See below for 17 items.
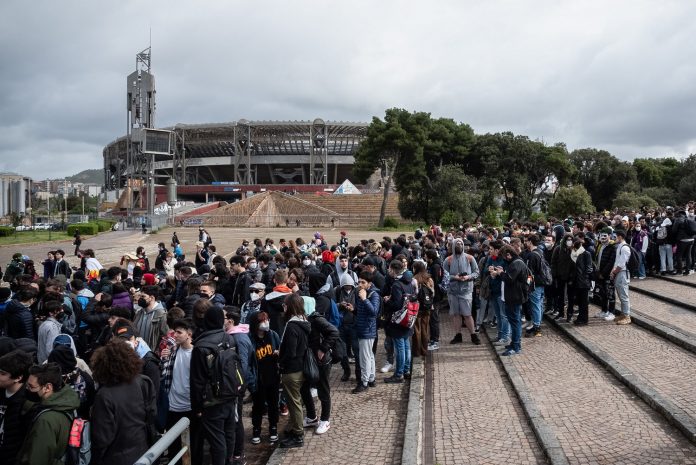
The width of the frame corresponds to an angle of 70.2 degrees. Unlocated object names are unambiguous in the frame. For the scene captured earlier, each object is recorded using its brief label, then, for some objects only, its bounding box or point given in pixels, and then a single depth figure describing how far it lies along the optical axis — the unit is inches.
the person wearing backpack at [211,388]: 157.7
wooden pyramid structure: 2023.9
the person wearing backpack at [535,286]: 317.7
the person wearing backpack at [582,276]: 322.7
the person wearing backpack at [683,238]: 447.2
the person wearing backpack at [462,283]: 316.5
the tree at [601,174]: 1776.6
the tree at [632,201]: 1289.4
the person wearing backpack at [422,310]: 284.7
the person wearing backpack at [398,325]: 261.4
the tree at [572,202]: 1301.4
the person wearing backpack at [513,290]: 288.8
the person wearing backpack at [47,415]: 120.5
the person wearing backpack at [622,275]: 327.9
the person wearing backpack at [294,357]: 193.2
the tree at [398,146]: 1587.1
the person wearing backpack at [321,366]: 202.7
